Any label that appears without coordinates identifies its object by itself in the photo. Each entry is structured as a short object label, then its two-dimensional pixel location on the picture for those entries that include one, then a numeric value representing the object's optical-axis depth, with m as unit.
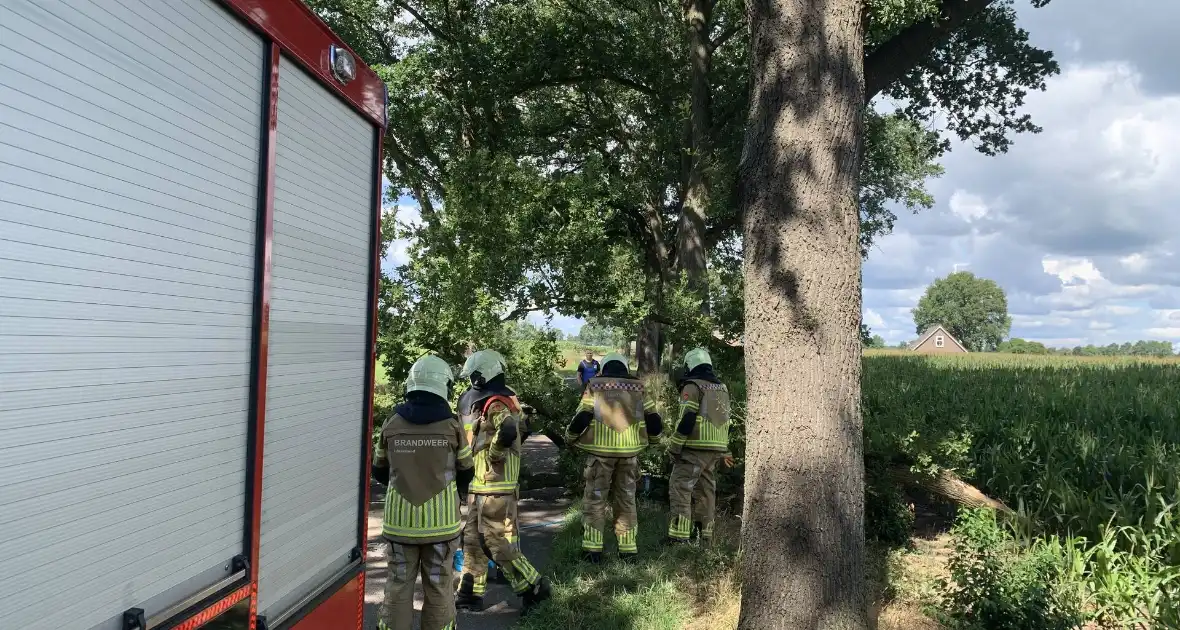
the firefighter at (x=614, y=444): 6.90
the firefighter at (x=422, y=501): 4.46
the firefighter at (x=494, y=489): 5.62
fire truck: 1.59
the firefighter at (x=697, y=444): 7.30
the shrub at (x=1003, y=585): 4.62
